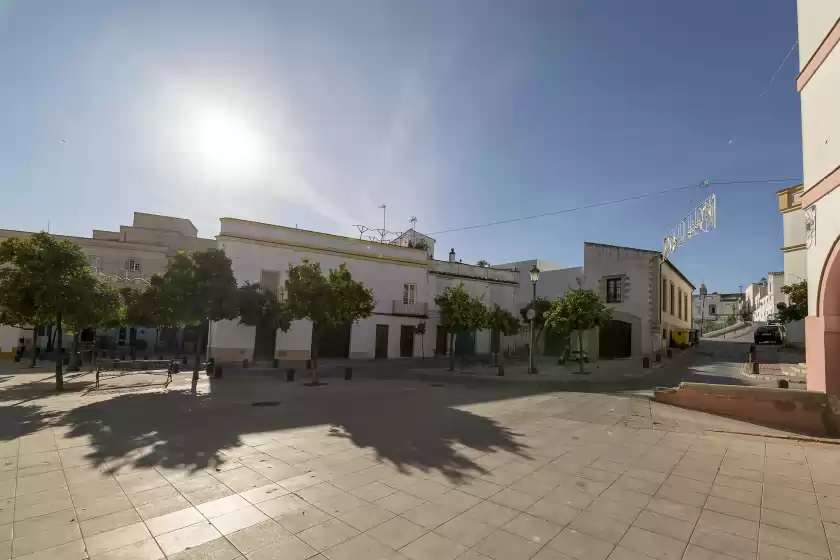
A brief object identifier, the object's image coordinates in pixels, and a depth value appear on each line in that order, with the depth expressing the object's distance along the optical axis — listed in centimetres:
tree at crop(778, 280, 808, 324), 1745
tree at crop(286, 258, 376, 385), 1436
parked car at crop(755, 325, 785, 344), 3055
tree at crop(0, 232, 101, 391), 1034
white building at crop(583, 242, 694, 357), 2564
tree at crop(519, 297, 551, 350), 2733
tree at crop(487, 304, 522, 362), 2192
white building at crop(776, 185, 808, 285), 2564
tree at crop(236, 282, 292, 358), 1566
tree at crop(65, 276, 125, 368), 1107
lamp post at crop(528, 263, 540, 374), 1841
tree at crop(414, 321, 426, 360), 2781
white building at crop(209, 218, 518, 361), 2294
